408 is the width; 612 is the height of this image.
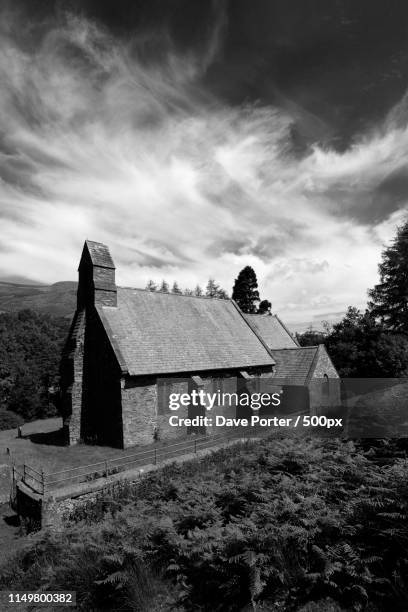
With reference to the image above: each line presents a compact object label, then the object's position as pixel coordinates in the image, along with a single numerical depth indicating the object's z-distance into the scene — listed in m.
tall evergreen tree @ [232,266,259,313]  62.03
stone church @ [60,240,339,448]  23.09
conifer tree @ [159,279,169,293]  102.72
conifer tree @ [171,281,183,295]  103.02
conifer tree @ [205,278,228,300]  98.06
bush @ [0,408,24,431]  39.62
